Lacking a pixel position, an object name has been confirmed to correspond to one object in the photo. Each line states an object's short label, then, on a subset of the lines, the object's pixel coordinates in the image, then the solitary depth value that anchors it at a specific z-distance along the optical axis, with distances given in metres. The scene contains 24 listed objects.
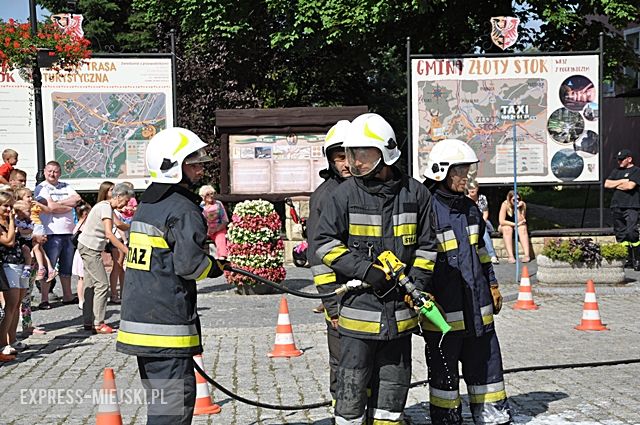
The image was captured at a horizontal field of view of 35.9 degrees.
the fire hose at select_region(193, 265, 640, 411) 6.30
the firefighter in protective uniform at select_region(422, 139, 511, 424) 6.69
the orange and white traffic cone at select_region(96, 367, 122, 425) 5.34
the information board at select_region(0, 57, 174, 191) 19.72
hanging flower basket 14.48
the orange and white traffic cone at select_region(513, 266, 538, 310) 13.27
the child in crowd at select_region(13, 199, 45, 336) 11.31
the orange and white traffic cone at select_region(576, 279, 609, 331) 11.34
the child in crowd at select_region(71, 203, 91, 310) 13.62
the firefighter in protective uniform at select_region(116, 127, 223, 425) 5.80
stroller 13.14
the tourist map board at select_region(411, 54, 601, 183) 20.16
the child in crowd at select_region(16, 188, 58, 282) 13.38
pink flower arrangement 15.44
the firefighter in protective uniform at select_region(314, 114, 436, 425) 5.95
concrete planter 14.77
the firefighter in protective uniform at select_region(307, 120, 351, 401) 6.27
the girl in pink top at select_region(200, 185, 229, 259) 16.22
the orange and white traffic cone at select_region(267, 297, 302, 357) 10.20
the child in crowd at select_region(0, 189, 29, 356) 10.26
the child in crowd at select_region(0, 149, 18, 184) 13.66
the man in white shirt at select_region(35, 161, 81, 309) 13.75
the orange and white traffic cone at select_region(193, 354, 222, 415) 7.74
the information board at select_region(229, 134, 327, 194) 20.09
